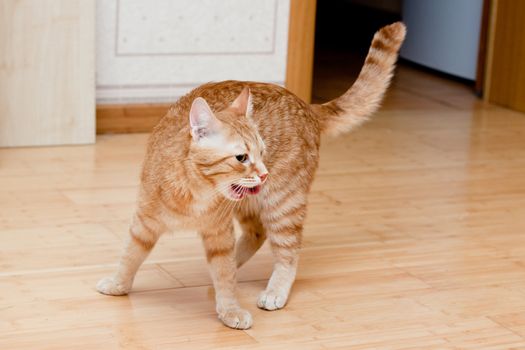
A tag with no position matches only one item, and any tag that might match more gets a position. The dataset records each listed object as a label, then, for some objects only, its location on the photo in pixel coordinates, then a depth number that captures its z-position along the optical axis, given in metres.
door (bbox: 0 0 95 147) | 5.71
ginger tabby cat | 3.37
